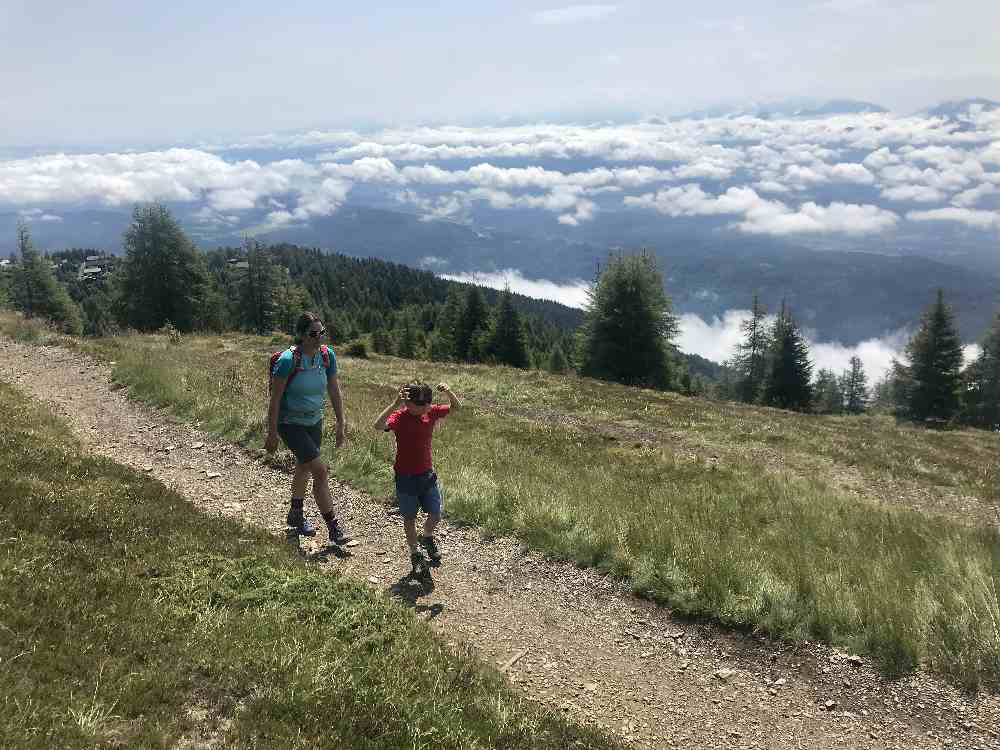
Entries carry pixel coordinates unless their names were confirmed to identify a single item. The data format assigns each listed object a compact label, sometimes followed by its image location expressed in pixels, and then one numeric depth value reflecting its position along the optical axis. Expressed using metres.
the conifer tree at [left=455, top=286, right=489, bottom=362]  66.44
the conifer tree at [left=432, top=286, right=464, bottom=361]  68.00
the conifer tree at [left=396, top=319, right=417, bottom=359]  84.88
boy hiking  7.15
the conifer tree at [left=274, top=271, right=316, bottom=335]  72.20
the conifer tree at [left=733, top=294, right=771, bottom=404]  76.62
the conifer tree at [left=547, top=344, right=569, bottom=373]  80.04
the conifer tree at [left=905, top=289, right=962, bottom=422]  49.78
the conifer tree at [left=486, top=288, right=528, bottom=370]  61.81
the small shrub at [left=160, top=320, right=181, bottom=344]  30.83
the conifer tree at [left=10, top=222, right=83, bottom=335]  68.62
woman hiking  7.44
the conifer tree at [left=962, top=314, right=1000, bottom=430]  55.47
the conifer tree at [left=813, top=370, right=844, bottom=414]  110.77
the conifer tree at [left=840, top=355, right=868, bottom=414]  105.88
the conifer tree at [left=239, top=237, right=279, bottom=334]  69.19
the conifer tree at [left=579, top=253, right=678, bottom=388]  47.34
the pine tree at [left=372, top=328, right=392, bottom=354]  88.81
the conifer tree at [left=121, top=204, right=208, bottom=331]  49.03
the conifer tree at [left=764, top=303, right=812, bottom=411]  58.19
